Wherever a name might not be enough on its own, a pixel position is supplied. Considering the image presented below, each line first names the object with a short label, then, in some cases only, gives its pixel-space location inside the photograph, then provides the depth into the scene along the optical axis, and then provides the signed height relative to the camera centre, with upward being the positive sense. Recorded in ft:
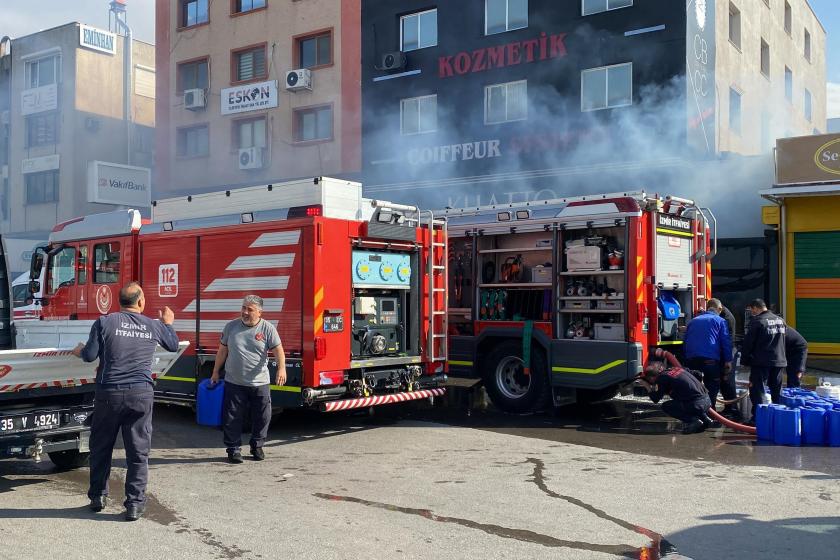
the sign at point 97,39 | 122.11 +39.32
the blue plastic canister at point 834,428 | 28.66 -4.43
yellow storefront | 52.70 +4.59
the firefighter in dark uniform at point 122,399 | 19.58 -2.36
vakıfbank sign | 107.14 +15.35
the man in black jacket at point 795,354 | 35.53 -2.34
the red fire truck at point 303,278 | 29.99 +0.89
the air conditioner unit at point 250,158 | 90.89 +15.80
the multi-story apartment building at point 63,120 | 121.80 +27.46
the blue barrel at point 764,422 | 29.76 -4.41
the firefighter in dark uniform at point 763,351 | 33.17 -2.03
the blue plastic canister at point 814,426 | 28.94 -4.41
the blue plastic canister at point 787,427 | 29.01 -4.46
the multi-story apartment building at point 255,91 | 86.58 +23.35
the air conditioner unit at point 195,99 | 95.86 +23.49
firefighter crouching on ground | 31.50 -3.58
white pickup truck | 20.92 -2.77
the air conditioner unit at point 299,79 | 87.35 +23.52
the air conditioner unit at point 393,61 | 80.02 +23.39
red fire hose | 31.09 -4.62
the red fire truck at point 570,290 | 34.04 +0.49
